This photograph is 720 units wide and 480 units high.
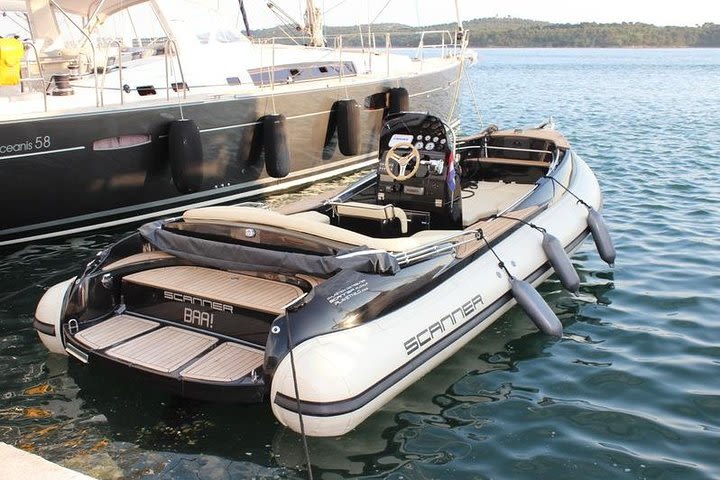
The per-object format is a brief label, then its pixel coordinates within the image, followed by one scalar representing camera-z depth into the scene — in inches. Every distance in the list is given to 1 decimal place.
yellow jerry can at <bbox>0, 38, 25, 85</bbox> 334.6
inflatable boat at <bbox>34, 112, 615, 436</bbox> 182.5
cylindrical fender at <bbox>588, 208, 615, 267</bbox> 317.7
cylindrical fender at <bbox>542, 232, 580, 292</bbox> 273.8
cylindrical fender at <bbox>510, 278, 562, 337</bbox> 244.7
